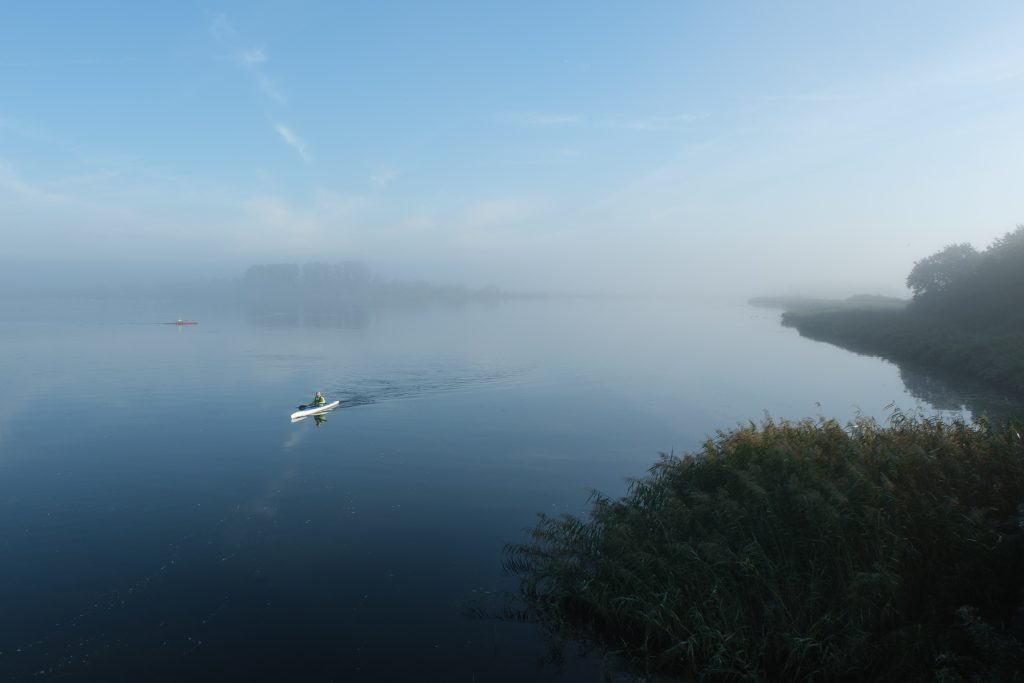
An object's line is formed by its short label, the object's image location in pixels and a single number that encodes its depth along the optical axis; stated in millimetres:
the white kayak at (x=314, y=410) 29797
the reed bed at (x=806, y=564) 9750
